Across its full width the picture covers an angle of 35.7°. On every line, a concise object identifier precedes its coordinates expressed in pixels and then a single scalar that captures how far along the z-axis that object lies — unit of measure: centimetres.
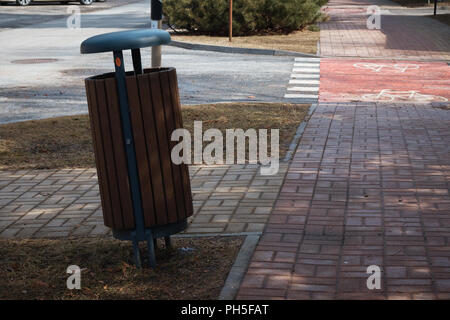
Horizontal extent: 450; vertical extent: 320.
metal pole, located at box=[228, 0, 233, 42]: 2130
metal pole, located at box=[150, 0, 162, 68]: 780
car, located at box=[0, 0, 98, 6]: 3984
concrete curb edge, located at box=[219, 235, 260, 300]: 445
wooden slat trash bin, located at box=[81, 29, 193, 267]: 459
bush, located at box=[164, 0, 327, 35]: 2316
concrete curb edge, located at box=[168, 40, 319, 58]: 1877
